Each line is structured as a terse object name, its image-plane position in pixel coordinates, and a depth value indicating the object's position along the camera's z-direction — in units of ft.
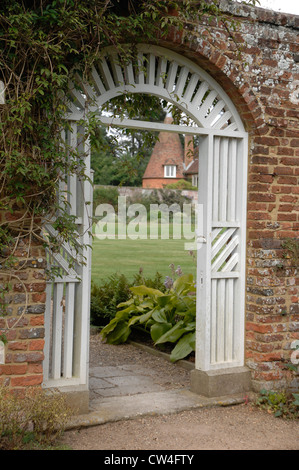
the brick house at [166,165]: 147.02
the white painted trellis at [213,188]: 16.52
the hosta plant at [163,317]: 22.05
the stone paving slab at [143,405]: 14.99
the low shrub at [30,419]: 12.59
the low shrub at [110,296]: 27.45
